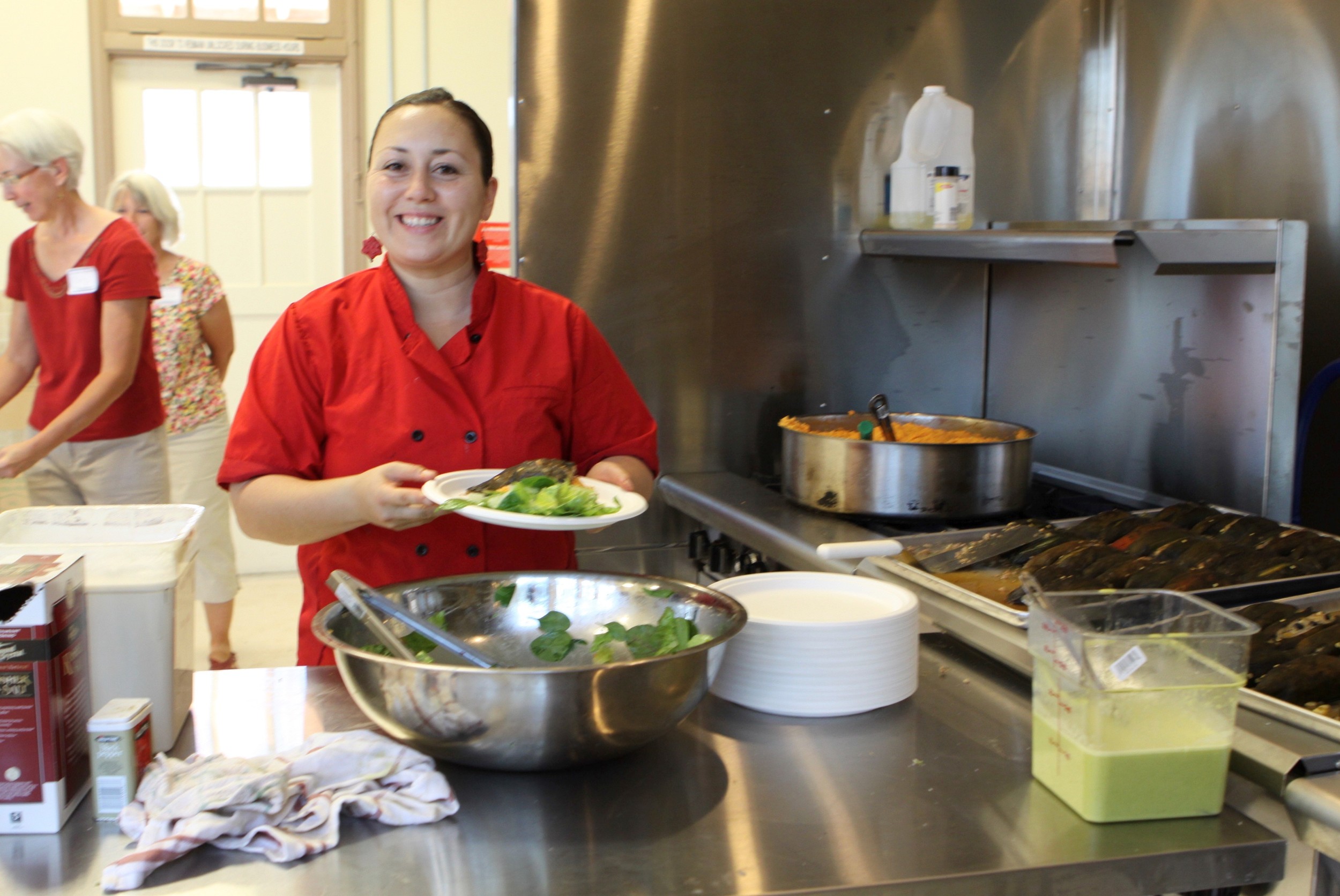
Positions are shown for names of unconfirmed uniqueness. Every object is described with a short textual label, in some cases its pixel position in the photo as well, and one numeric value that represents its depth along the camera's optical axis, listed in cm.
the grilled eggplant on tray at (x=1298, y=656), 133
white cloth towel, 105
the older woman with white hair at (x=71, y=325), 331
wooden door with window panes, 522
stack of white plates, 136
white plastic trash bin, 119
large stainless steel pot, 219
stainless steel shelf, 200
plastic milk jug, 279
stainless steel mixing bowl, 112
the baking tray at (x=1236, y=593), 158
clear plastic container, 111
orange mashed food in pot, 245
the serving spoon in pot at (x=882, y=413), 237
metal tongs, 121
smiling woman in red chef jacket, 178
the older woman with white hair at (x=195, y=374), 416
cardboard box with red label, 105
